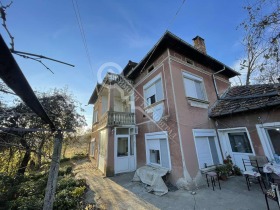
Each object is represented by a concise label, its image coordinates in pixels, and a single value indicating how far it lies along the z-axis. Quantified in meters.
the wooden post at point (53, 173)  2.64
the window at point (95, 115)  15.79
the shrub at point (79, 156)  18.79
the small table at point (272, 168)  4.52
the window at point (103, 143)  9.92
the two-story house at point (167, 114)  6.76
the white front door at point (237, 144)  7.00
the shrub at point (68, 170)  9.38
